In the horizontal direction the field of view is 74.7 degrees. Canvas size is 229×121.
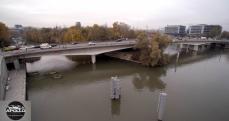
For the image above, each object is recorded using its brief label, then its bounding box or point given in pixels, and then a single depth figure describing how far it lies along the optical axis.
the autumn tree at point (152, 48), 27.26
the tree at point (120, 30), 47.97
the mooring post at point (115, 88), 14.59
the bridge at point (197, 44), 48.11
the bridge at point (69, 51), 22.20
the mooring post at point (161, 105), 11.54
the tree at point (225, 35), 78.71
